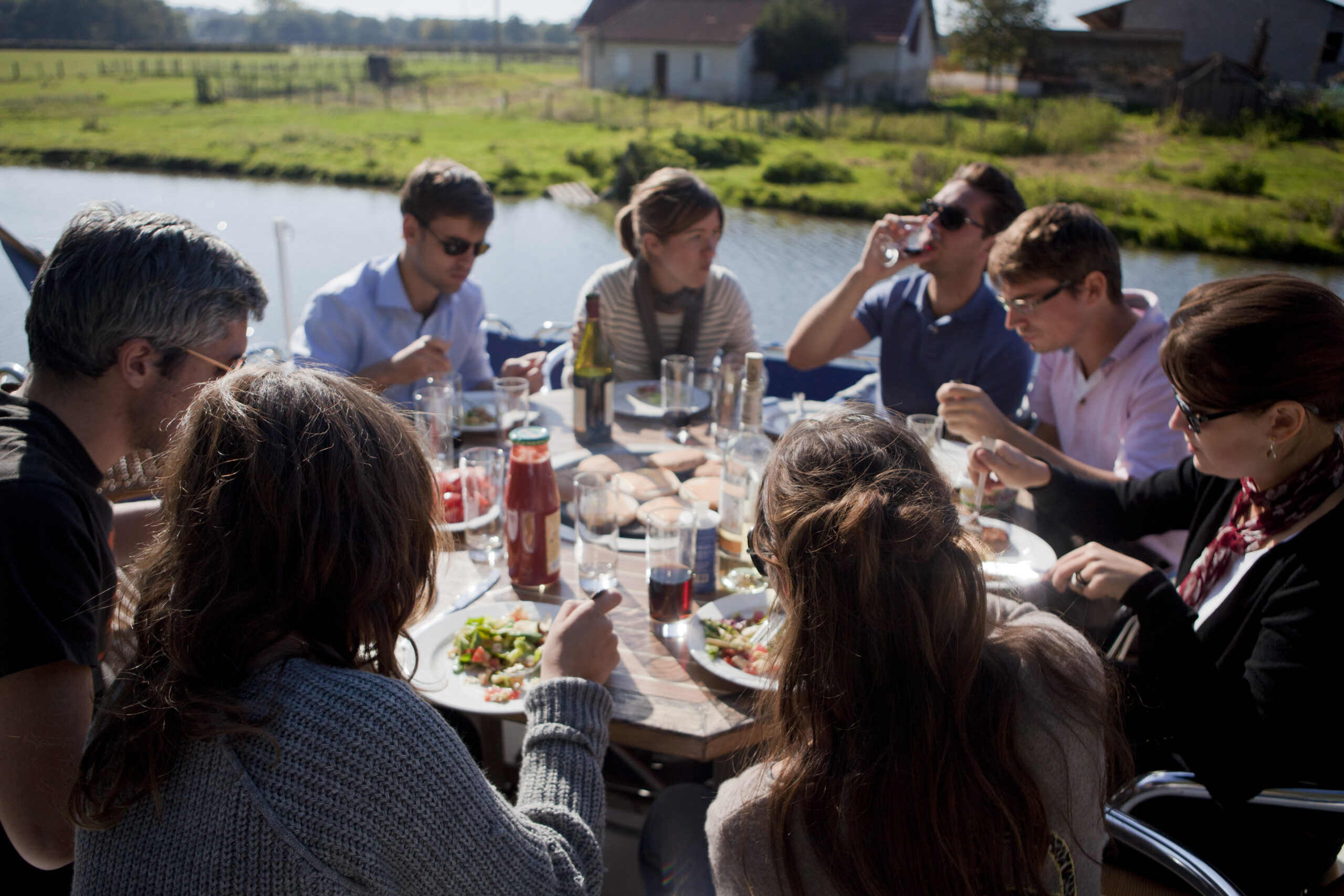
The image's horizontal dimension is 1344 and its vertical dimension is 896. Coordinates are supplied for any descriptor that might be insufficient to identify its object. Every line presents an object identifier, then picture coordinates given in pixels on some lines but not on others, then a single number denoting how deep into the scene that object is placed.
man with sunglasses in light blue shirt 3.09
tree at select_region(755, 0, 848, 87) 34.41
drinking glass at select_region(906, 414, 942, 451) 2.32
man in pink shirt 2.43
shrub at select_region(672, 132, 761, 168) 26.30
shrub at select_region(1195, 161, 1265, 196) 14.64
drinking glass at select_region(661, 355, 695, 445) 2.84
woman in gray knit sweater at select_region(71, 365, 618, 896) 0.88
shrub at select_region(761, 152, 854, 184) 23.75
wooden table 1.41
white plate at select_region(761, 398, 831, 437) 2.75
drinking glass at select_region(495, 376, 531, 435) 2.68
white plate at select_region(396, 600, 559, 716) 1.45
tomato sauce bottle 1.80
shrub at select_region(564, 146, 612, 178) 25.77
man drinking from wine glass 3.16
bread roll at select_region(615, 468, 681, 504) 2.26
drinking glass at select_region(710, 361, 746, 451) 2.73
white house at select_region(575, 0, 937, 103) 34.66
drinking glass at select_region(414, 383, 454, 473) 2.29
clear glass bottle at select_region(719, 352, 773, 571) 2.00
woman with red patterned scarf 1.37
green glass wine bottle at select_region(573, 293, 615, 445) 2.68
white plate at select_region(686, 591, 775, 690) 1.50
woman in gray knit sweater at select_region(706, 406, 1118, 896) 0.93
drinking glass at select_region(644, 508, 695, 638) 1.71
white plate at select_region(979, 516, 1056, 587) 1.84
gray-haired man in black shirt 1.19
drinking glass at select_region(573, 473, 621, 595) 1.86
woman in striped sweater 3.37
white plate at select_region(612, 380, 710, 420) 2.95
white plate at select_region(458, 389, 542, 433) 2.89
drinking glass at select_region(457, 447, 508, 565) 2.02
